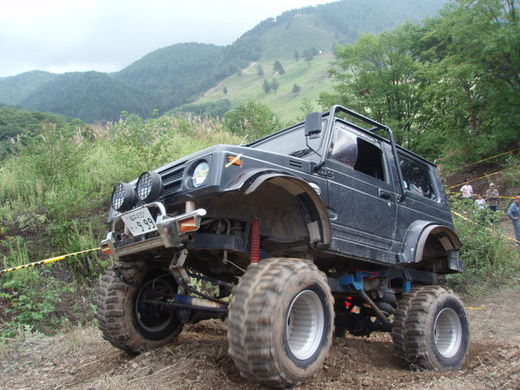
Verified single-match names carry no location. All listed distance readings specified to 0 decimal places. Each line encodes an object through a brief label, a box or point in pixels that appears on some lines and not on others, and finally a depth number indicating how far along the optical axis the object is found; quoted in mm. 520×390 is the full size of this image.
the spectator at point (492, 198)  14573
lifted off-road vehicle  3086
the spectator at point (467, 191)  16184
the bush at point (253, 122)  17031
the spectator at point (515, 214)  11570
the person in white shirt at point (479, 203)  11341
